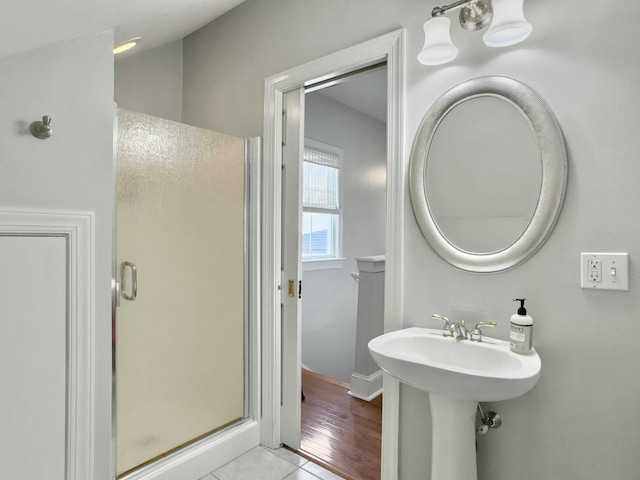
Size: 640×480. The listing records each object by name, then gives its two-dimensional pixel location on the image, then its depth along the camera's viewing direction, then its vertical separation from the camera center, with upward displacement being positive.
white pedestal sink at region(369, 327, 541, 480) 1.10 -0.44
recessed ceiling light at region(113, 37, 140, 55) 1.83 +1.02
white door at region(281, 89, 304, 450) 2.08 -0.14
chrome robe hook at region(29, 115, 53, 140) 1.22 +0.37
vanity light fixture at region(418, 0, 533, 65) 1.18 +0.75
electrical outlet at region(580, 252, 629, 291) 1.14 -0.09
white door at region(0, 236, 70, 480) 1.20 -0.41
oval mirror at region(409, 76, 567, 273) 1.28 +0.26
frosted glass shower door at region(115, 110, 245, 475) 1.60 -0.23
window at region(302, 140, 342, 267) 3.62 +0.40
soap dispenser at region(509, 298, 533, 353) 1.22 -0.30
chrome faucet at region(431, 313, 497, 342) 1.36 -0.34
